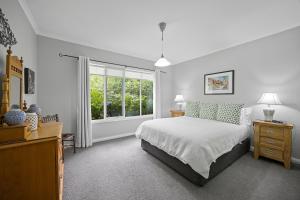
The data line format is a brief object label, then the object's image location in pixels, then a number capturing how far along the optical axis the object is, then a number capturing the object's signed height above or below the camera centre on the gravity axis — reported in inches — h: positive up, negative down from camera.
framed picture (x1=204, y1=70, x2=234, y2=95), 132.9 +18.6
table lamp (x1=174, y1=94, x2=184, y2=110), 174.4 +0.7
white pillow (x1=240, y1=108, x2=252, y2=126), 112.1 -15.2
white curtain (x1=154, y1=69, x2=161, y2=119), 178.2 +3.5
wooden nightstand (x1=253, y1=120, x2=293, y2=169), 86.9 -29.7
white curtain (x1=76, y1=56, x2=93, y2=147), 120.6 -5.3
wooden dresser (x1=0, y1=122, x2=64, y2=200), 36.2 -20.9
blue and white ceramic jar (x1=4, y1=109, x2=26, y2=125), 37.1 -5.1
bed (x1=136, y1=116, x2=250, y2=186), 68.4 -28.4
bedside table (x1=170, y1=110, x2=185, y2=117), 168.8 -17.7
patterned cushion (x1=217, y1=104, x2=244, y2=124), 113.5 -12.2
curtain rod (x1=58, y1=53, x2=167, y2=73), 115.4 +40.3
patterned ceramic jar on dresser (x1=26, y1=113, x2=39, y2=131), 49.2 -8.1
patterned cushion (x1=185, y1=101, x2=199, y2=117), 148.3 -11.3
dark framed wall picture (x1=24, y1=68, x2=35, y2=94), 78.5 +12.0
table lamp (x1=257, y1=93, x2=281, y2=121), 94.2 -1.1
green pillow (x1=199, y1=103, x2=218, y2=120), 132.0 -11.8
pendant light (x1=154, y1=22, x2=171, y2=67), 91.5 +42.1
